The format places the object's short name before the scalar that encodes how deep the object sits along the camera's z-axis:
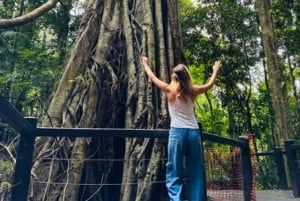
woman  2.33
